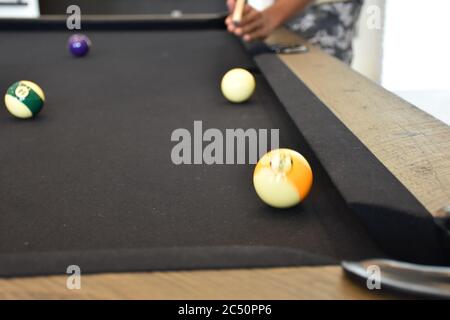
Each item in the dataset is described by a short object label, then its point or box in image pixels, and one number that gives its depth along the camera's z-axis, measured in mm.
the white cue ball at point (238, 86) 1447
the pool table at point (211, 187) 599
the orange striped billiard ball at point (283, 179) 812
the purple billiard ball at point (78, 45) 2148
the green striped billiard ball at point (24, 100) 1338
